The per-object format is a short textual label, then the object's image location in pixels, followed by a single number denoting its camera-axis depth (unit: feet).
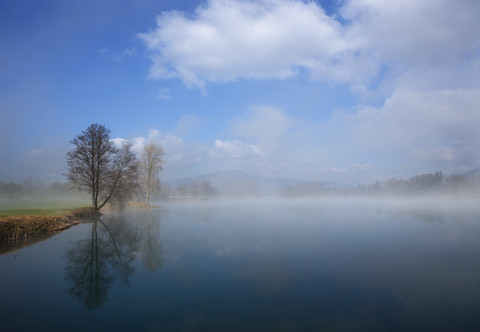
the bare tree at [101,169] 125.70
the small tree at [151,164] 203.51
